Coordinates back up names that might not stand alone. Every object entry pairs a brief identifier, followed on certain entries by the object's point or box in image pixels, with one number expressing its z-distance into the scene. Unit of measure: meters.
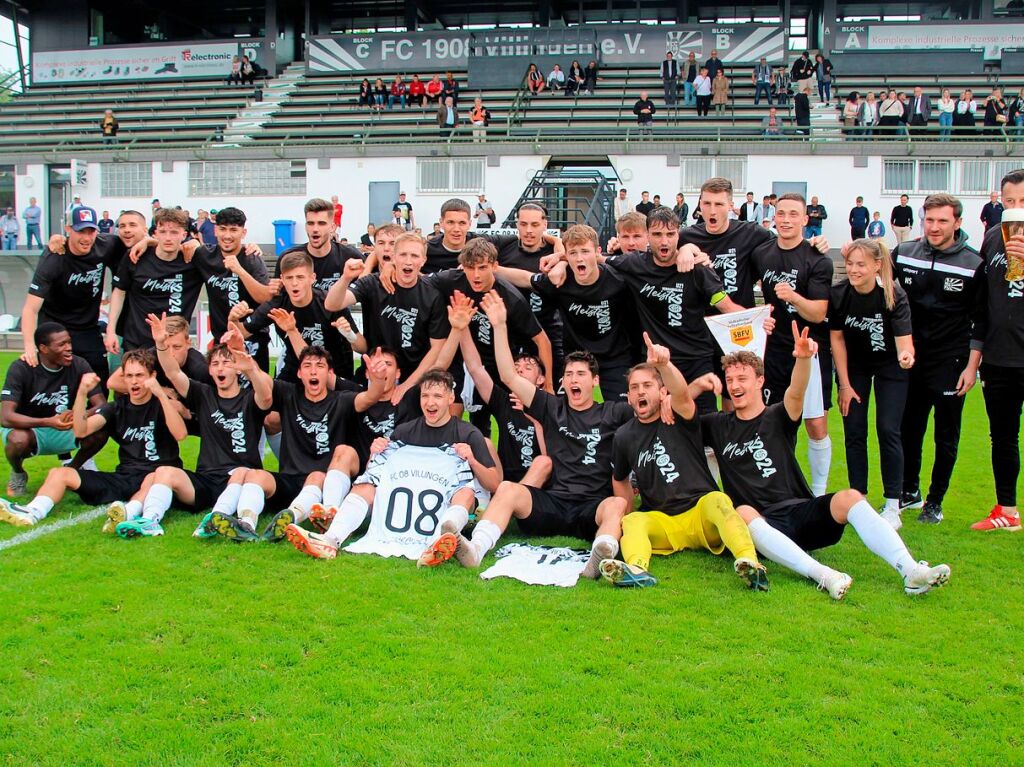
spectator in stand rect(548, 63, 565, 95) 33.06
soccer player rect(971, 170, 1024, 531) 6.41
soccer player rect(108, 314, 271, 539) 6.68
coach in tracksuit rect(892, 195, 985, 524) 6.68
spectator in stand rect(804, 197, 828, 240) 25.62
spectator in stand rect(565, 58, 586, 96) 32.72
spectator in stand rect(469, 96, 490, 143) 29.69
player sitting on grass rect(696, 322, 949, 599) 5.15
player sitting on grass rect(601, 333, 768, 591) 5.67
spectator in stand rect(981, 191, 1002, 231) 24.00
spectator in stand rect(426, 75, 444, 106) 33.16
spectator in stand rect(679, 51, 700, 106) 31.16
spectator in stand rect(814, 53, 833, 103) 30.91
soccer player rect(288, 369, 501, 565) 6.05
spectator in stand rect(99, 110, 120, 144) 32.53
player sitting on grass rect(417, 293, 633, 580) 6.09
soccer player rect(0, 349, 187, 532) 6.78
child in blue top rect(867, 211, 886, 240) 24.36
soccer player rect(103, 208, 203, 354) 7.93
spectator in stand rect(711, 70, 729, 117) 30.56
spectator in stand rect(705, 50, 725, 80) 31.25
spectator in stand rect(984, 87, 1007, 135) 27.28
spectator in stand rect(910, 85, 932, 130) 27.88
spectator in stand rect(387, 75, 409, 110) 33.38
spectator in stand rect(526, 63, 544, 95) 33.00
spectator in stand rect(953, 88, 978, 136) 27.80
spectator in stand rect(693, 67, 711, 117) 30.34
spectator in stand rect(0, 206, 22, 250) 30.03
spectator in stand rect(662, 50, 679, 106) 31.06
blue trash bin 29.16
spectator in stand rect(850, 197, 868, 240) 25.55
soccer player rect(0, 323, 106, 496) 7.55
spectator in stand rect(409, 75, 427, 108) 33.19
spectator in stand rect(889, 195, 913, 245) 25.08
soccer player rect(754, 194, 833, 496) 6.70
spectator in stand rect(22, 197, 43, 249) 29.88
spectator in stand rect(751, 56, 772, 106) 31.05
